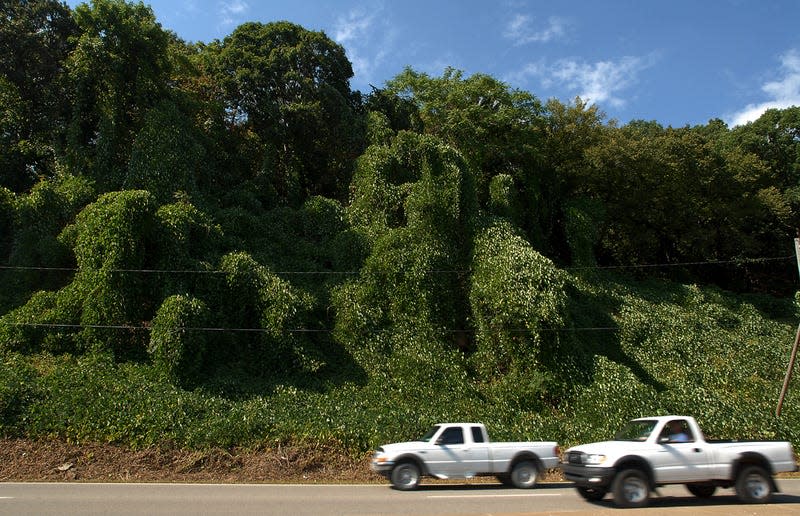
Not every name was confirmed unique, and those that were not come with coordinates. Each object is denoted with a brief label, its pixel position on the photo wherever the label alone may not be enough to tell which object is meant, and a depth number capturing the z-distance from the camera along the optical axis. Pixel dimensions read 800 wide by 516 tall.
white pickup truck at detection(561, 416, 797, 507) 8.84
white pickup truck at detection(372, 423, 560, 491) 11.22
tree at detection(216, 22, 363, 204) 27.08
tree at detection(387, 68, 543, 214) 30.14
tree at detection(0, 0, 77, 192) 23.22
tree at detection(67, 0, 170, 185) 21.97
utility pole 17.91
